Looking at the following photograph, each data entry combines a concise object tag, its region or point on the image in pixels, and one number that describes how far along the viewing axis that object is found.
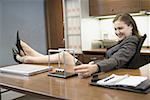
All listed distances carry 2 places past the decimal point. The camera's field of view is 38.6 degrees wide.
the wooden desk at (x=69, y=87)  0.98
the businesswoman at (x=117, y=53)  1.35
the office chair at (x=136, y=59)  1.56
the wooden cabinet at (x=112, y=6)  3.47
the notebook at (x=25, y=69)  1.51
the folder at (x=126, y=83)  1.03
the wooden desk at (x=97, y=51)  3.44
